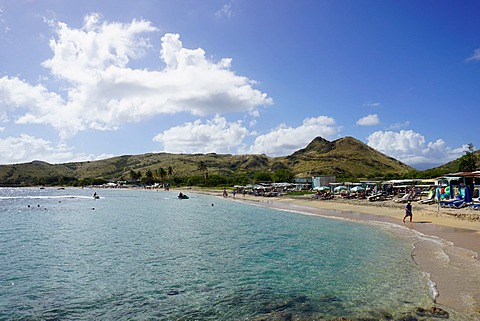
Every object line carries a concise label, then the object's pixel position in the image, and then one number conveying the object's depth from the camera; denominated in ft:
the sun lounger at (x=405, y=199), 139.75
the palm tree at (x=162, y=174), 501.97
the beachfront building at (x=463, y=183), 113.70
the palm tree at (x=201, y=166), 474.49
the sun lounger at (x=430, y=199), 125.94
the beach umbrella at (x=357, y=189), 184.59
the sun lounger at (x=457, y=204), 107.86
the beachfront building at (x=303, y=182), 269.17
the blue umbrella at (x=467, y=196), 110.63
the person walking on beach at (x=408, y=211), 91.89
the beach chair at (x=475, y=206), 99.08
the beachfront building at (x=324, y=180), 252.62
